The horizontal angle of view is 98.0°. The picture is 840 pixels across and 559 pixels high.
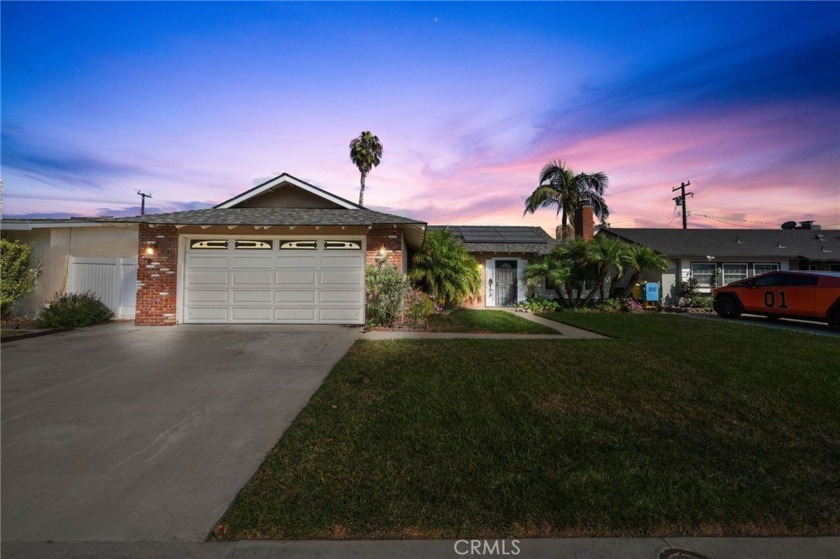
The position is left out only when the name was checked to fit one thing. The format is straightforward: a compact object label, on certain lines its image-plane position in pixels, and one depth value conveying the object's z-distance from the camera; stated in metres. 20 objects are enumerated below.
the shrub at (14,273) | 10.30
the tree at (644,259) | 14.02
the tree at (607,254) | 13.84
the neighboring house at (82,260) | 11.27
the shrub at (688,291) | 16.06
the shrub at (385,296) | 9.73
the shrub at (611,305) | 14.63
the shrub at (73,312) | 9.91
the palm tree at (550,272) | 14.24
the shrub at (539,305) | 14.82
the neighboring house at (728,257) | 16.50
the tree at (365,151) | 27.75
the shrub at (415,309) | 9.98
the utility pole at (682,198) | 30.16
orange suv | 9.97
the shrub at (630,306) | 14.68
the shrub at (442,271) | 12.81
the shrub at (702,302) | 15.60
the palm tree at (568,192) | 20.70
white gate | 11.36
